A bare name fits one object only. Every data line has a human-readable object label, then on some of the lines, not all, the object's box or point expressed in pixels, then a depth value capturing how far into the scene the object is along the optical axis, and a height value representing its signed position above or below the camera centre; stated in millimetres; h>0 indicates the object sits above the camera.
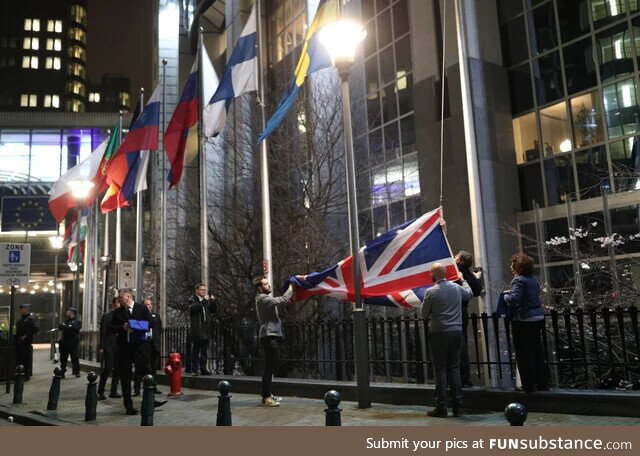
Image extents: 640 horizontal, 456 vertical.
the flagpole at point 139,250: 18144 +2586
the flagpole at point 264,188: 12789 +3134
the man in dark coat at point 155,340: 12461 -140
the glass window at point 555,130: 18125 +5649
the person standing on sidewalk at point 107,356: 11996 -447
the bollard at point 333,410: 5797 -816
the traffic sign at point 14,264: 13820 +1752
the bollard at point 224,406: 6980 -884
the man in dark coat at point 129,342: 10086 -138
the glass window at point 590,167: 16922 +4183
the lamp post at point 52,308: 27562 +2803
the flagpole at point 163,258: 17625 +2272
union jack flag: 8781 +816
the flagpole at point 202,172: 14562 +4192
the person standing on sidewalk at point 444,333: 7617 -157
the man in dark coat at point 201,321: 13000 +225
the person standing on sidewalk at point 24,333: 16547 +157
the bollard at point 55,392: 10625 -961
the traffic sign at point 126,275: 17500 +1744
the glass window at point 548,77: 18391 +7376
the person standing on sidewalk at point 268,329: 9579 -11
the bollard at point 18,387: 11945 -946
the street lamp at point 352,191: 8906 +2048
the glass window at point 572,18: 17750 +8858
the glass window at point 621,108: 16312 +5645
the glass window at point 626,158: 15727 +4164
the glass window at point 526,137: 18938 +5705
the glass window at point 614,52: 16484 +7281
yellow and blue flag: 11156 +5247
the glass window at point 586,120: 17241 +5645
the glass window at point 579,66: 17500 +7321
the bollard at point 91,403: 9148 -1023
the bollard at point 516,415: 4629 -749
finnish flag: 14008 +6049
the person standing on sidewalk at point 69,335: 17094 +65
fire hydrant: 12086 -806
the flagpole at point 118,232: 21559 +3778
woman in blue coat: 7668 -94
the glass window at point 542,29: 18625 +8982
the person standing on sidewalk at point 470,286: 8492 +406
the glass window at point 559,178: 17864 +4120
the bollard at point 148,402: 7973 -902
